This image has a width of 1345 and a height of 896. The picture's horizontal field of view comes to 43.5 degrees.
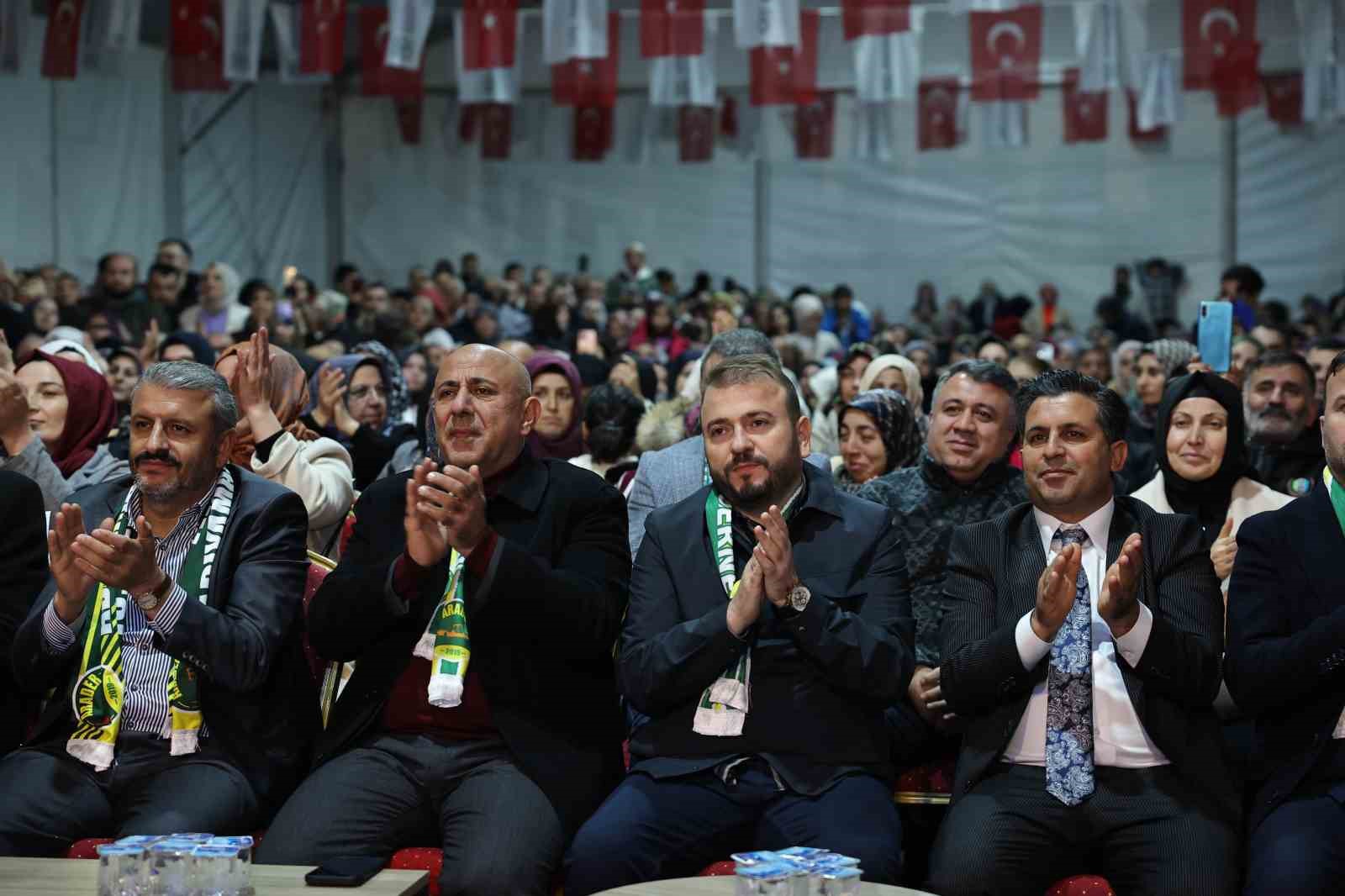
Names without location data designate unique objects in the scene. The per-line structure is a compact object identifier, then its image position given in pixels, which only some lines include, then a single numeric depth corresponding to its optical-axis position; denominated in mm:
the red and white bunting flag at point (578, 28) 14664
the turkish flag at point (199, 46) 14984
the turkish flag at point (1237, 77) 15539
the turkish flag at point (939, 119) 18797
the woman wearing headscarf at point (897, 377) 7172
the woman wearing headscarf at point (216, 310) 13008
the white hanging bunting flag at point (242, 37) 14984
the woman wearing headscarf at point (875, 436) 5977
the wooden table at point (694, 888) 3357
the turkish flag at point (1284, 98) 18875
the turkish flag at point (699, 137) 20219
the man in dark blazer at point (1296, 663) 3801
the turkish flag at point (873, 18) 15297
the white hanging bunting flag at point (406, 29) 15430
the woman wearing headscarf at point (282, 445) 5238
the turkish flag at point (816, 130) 19922
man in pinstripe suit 3852
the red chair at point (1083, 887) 3840
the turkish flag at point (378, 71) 16828
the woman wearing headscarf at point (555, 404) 7035
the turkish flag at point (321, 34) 15430
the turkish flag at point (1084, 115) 18828
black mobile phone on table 3439
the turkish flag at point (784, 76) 16547
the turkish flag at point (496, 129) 20922
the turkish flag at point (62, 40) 14296
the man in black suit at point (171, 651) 4066
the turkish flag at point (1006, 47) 15672
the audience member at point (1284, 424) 6668
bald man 3994
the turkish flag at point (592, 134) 20734
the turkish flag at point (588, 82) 16812
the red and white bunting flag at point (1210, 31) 15289
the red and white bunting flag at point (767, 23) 14477
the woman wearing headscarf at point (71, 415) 5719
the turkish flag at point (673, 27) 15344
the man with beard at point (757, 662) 3943
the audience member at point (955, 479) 4934
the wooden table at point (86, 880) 3402
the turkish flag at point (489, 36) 15148
